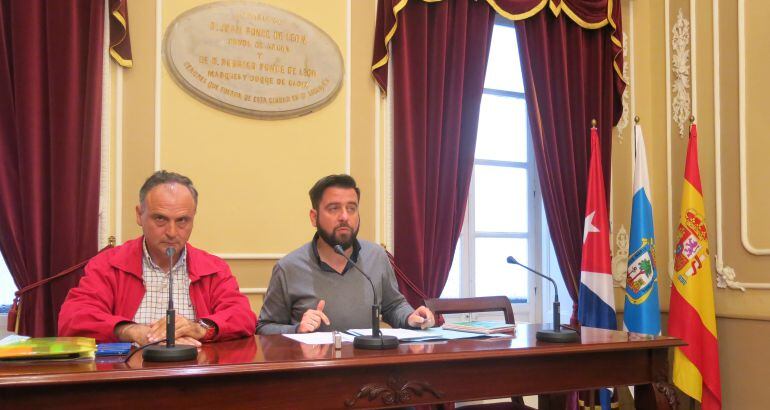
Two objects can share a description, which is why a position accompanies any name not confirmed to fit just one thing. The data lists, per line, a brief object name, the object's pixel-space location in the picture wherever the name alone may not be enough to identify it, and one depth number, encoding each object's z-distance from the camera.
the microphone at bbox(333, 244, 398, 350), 1.82
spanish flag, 3.65
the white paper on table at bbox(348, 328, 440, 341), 2.01
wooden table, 1.44
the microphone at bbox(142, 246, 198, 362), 1.58
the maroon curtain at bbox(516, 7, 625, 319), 3.96
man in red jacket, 2.09
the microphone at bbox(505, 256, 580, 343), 2.03
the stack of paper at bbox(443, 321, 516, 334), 2.24
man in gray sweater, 2.51
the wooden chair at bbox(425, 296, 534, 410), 2.65
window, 4.12
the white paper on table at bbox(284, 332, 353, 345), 1.95
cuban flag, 3.77
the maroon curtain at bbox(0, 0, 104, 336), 2.77
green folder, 1.53
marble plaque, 3.14
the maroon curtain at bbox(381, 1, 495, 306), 3.53
